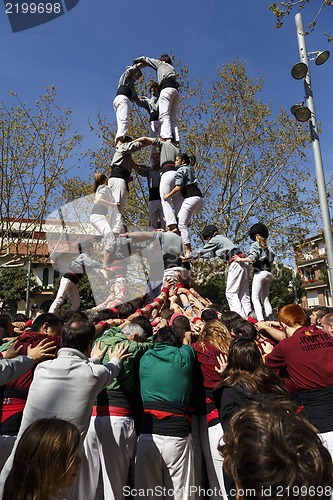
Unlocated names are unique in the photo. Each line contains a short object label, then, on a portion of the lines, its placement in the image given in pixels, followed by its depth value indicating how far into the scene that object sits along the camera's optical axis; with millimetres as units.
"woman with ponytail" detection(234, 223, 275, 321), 8336
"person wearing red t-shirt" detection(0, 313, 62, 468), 3480
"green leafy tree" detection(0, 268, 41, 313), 40531
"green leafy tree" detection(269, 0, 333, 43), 7574
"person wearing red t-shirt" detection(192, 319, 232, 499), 3871
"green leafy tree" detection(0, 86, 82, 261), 16938
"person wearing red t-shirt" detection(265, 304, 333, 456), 3135
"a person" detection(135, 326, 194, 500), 3559
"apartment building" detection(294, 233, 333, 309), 59781
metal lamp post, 8484
